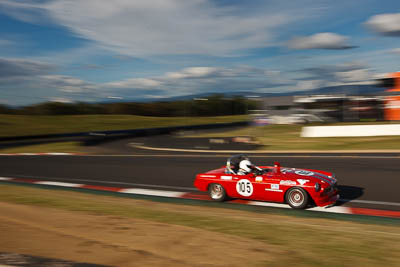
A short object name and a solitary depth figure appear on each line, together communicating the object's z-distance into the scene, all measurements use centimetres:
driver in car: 814
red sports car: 713
